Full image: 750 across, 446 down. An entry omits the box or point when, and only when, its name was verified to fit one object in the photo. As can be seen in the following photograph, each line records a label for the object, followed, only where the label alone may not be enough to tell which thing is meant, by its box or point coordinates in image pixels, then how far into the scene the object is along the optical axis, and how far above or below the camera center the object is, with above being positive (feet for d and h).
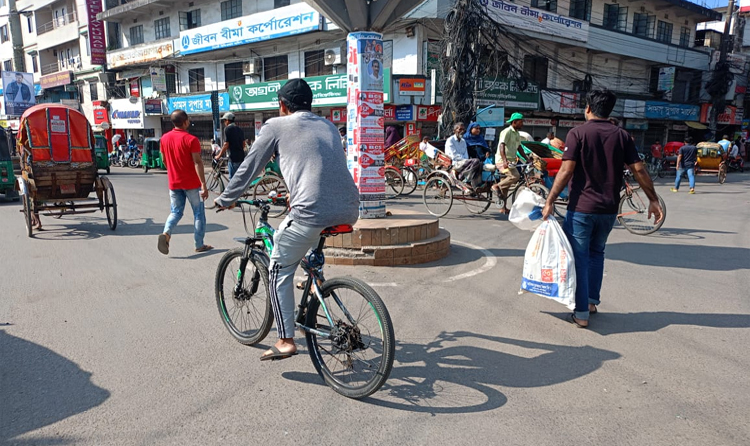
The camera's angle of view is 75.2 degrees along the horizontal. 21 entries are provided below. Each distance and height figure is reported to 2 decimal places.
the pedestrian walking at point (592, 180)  13.07 -1.43
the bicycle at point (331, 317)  9.39 -3.98
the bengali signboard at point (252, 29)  64.49 +13.59
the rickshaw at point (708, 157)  66.21 -4.04
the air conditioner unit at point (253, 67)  76.54 +8.90
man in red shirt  20.94 -1.83
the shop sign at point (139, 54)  87.86 +13.03
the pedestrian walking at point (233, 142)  33.47 -1.23
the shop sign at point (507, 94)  62.18 +4.17
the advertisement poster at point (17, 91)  103.76 +6.69
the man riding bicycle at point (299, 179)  9.73 -1.08
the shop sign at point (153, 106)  89.97 +3.16
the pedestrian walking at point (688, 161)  46.32 -3.23
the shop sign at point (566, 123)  77.63 +0.51
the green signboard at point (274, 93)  63.57 +4.39
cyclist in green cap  30.01 -1.53
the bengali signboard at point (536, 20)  61.52 +14.11
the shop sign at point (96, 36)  99.42 +17.93
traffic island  19.88 -4.91
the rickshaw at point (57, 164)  25.55 -2.18
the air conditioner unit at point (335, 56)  65.92 +9.16
